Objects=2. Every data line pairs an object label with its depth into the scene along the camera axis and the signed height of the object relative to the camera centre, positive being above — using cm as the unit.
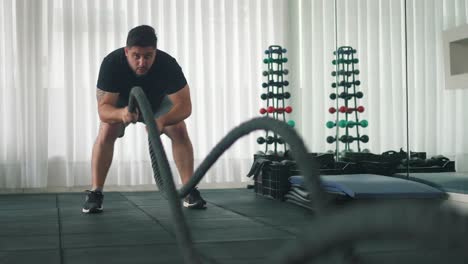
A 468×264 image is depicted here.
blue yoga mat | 281 -28
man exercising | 296 +18
